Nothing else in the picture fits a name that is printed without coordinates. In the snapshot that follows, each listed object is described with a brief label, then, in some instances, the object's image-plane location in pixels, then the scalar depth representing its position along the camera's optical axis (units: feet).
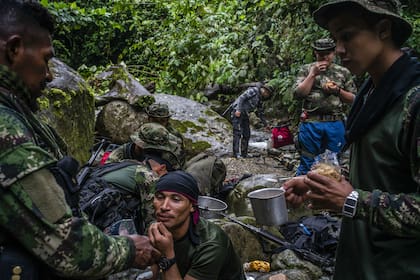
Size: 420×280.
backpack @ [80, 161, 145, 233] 12.21
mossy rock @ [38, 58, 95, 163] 19.45
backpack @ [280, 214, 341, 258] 17.40
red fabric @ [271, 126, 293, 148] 34.06
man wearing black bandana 10.53
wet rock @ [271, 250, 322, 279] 16.25
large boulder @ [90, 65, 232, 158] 30.55
